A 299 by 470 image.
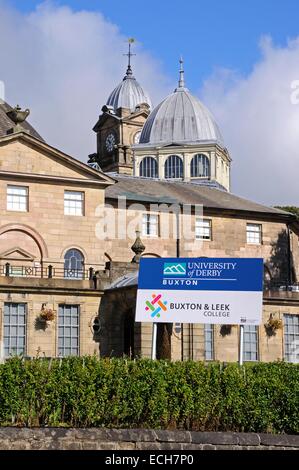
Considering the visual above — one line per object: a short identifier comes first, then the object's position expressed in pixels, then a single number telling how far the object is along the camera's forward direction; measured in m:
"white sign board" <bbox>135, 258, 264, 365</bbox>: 26.03
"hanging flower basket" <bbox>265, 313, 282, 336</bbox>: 39.34
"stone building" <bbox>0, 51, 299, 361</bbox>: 37.25
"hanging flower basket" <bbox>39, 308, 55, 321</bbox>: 37.09
